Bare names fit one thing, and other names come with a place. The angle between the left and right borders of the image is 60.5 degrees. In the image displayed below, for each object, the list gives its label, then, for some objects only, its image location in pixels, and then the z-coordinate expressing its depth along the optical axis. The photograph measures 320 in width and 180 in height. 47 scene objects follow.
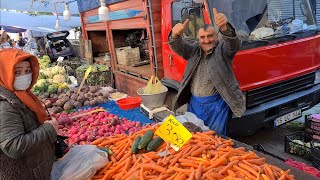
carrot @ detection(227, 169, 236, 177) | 1.84
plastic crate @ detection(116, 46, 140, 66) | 7.31
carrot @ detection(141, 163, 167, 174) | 2.01
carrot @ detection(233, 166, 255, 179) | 1.80
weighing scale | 3.68
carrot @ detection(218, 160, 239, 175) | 1.88
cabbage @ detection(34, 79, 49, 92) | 5.55
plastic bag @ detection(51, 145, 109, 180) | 2.08
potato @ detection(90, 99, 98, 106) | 4.79
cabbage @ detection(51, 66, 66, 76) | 7.00
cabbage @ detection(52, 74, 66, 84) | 6.35
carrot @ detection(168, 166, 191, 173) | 1.94
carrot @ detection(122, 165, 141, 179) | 2.04
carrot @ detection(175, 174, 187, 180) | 1.89
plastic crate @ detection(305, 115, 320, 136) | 4.11
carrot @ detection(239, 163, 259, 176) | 1.82
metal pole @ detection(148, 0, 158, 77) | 4.93
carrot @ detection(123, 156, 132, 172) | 2.12
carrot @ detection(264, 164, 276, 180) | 1.79
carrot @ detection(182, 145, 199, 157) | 2.13
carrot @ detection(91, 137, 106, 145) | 2.69
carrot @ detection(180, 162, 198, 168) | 2.00
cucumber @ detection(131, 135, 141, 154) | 2.33
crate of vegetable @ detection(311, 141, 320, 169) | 3.56
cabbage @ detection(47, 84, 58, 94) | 5.44
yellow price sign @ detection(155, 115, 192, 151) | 1.97
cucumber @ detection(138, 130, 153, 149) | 2.33
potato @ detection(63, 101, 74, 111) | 4.51
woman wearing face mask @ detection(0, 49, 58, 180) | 1.67
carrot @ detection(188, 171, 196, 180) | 1.83
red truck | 3.92
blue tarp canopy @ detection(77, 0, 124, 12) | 7.74
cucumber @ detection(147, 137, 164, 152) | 2.30
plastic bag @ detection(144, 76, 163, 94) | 4.00
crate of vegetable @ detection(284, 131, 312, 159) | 4.20
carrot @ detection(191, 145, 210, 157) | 2.12
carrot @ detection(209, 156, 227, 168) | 1.96
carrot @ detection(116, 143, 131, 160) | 2.33
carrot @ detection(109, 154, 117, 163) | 2.27
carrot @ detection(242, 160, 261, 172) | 1.86
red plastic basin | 4.38
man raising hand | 3.10
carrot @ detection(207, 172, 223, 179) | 1.82
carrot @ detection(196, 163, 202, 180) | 1.83
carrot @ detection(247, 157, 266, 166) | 1.99
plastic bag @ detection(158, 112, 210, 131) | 2.80
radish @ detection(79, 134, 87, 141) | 3.04
